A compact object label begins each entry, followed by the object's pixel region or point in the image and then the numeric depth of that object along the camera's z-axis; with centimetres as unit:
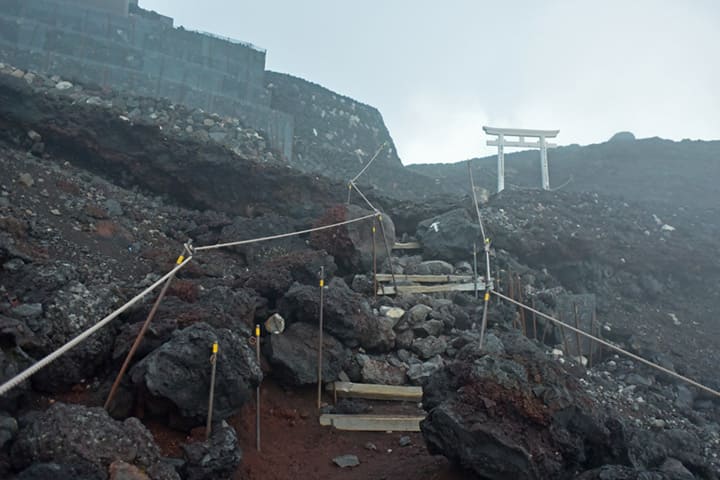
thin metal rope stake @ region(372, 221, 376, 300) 857
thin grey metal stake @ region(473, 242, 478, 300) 970
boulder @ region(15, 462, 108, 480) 312
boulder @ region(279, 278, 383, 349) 681
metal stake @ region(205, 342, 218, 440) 448
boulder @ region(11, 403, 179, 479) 338
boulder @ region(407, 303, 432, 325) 779
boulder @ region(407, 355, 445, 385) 670
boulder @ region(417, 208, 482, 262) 1134
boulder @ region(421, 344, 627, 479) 397
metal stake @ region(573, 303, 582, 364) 923
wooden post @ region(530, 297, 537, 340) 921
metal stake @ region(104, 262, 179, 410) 450
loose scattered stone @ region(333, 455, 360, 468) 501
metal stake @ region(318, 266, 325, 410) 598
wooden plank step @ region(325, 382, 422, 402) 625
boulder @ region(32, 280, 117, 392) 467
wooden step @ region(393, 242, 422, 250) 1177
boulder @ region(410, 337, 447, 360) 721
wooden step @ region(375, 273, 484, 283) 952
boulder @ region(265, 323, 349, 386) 604
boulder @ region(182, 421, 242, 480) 406
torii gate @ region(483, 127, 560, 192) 2125
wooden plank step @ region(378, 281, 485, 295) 881
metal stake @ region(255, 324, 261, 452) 502
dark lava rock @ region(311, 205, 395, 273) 947
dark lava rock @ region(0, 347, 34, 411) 401
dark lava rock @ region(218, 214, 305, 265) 920
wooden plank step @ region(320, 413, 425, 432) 570
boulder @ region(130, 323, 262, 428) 459
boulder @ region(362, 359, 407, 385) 658
